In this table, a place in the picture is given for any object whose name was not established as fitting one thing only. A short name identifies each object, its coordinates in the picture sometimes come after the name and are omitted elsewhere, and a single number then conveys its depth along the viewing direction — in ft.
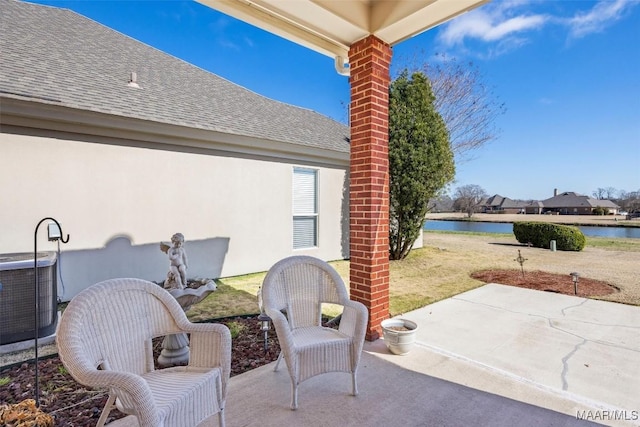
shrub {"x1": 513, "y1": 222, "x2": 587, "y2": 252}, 34.71
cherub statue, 9.86
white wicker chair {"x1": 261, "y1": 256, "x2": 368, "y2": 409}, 7.54
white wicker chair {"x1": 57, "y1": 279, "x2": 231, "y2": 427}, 4.91
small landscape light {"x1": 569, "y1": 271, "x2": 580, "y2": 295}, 16.85
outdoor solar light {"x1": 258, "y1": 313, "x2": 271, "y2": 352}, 10.59
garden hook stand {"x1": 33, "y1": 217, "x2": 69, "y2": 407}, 7.57
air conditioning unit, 10.79
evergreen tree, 26.81
